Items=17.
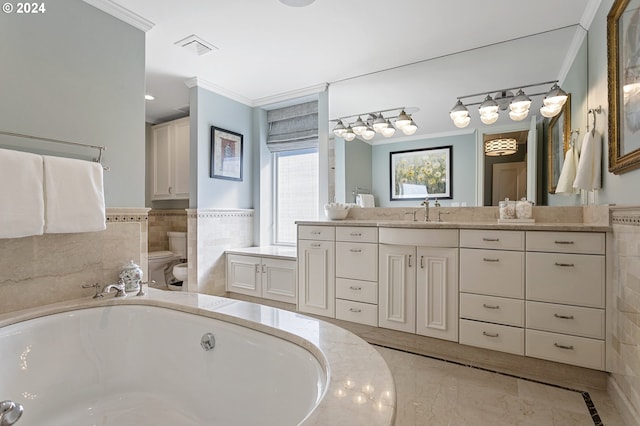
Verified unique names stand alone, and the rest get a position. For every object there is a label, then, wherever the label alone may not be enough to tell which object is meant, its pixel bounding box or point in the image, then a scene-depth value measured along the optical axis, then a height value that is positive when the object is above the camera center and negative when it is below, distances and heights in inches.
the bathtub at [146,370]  48.8 -28.6
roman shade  140.3 +38.9
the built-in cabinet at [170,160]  155.3 +25.8
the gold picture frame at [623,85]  56.5 +24.5
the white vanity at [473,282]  70.7 -18.9
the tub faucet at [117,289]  70.9 -17.9
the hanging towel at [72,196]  64.6 +3.3
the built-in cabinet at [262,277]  122.3 -26.7
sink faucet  106.1 +0.6
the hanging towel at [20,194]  57.9 +3.1
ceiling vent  97.5 +53.1
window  148.7 +10.3
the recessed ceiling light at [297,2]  79.5 +53.0
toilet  141.7 -22.2
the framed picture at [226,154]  135.2 +25.4
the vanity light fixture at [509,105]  89.4 +32.4
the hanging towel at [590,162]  74.6 +11.9
